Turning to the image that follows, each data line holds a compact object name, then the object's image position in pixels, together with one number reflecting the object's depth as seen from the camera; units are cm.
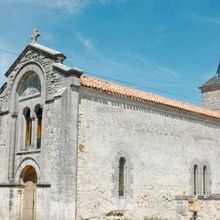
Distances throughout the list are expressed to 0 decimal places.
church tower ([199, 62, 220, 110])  3323
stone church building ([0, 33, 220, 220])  1795
